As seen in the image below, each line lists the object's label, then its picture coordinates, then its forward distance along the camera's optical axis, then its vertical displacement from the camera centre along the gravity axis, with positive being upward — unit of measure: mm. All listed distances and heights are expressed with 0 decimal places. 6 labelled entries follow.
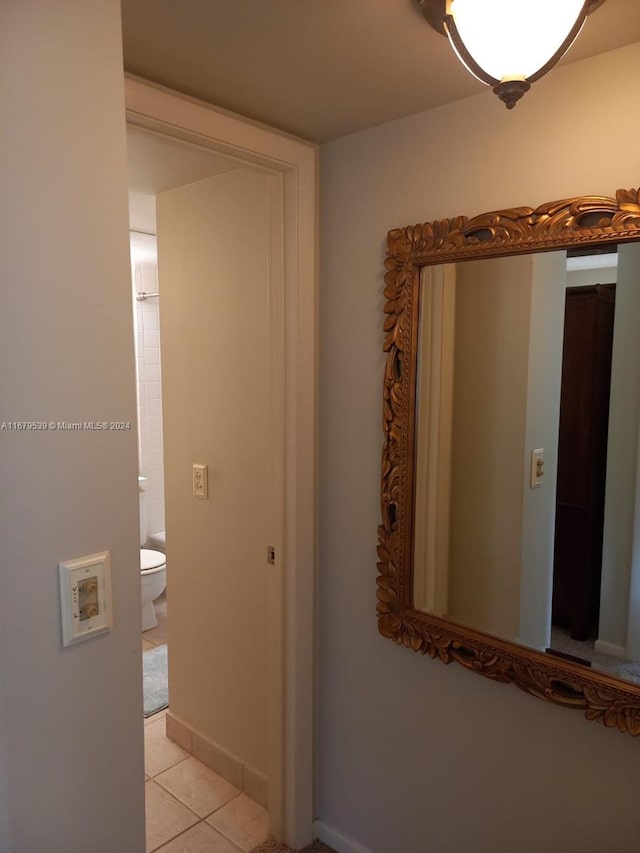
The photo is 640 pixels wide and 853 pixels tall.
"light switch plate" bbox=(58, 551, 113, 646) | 951 -373
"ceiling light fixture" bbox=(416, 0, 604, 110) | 881 +513
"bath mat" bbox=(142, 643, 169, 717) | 2756 -1541
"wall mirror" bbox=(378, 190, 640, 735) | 1271 -188
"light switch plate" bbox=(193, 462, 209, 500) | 2266 -424
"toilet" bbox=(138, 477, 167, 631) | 3367 -1222
